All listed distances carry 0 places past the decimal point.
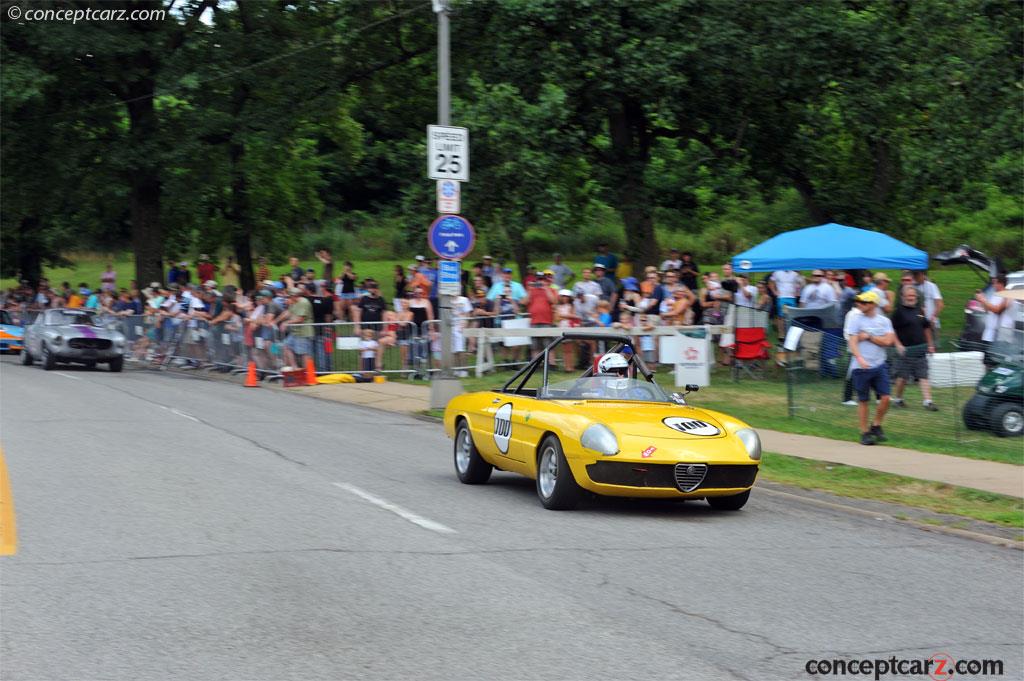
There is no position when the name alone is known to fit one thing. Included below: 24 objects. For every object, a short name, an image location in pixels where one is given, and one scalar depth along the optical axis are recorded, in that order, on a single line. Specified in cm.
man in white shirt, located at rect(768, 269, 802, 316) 2480
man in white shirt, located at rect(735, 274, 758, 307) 2329
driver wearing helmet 1212
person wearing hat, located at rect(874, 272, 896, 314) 1834
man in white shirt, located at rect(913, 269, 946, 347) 2153
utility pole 1953
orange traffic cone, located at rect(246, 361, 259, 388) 2455
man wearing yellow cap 1503
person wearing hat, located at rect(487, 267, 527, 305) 2556
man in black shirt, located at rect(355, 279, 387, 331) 2506
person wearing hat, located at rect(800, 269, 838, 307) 2250
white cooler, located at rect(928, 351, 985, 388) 1666
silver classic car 2911
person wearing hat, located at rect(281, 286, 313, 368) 2514
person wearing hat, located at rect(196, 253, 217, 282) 3741
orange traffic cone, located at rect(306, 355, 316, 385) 2458
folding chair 2225
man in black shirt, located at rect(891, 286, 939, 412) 1880
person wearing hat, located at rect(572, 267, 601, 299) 2428
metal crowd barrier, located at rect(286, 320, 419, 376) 2488
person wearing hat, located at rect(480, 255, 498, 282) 2714
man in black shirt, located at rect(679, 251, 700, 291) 2514
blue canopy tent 2127
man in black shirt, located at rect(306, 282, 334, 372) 2519
